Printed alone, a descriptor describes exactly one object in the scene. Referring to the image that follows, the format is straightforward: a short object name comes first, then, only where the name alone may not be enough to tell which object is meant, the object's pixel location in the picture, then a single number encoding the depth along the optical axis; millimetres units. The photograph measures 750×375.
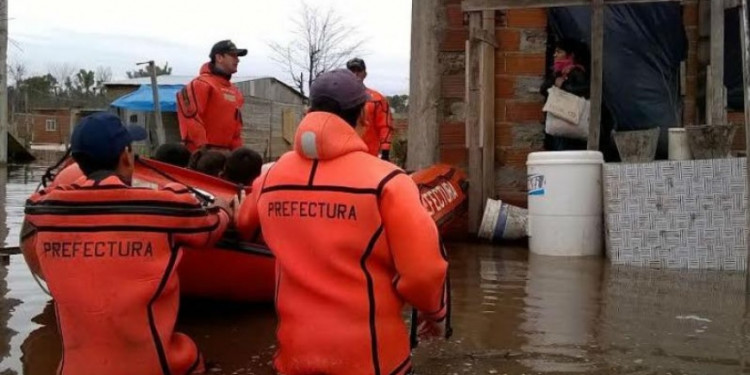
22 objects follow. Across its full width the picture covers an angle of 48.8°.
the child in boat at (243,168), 4957
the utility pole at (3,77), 21672
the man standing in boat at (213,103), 6781
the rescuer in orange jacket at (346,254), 2602
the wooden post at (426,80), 8664
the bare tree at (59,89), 64625
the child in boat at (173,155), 5590
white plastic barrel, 7094
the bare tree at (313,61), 30781
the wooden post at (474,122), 8133
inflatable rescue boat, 4328
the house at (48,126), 46334
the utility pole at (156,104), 10306
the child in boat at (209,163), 5316
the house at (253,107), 28500
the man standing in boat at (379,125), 8981
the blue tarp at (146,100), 27500
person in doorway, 8242
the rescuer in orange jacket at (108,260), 2910
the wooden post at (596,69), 7316
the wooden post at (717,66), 6982
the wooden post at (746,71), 5500
